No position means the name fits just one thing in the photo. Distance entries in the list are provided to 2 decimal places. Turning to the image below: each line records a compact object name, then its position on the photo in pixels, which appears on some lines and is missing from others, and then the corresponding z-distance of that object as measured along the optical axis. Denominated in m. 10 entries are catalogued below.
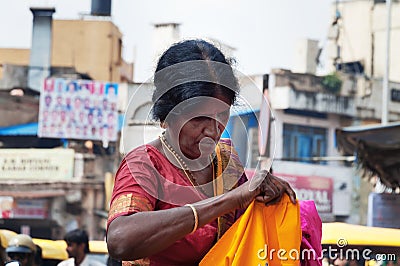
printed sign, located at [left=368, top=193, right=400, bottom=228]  8.04
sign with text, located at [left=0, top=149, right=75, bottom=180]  25.03
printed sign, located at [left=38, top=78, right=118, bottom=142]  27.08
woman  2.26
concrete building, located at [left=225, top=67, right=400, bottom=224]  27.89
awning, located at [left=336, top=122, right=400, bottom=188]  8.27
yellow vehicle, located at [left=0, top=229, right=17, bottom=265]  6.39
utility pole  25.31
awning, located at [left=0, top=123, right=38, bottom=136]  27.70
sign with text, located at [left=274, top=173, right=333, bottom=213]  26.78
